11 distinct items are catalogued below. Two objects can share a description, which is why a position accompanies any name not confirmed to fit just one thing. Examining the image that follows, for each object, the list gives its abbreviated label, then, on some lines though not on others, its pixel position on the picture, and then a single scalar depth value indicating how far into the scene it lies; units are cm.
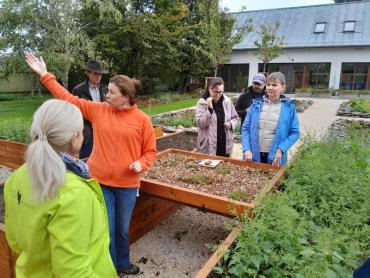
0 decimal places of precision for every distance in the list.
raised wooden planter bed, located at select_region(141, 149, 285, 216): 266
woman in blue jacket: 343
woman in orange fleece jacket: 259
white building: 2503
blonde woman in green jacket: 124
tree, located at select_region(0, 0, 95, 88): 1310
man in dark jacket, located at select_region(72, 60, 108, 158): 439
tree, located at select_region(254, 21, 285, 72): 2033
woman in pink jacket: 405
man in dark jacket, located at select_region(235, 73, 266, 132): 464
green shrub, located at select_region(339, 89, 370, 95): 2318
